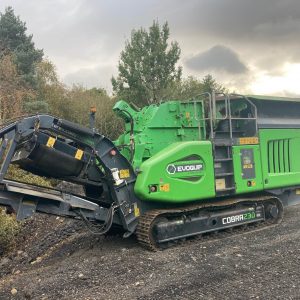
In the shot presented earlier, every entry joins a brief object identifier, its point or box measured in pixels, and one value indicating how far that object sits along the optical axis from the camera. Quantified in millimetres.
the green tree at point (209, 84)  30228
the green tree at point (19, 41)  23270
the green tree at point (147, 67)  22671
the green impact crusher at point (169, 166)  5135
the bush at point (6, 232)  7426
